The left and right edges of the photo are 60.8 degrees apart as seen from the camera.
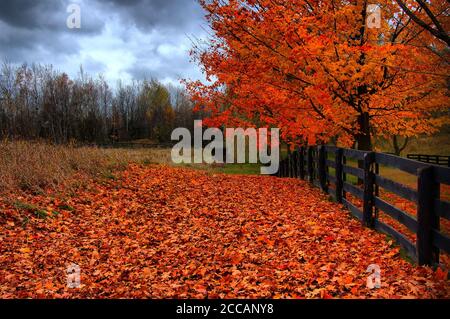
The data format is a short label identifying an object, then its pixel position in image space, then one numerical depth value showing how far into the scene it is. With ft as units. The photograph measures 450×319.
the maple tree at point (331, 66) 34.99
